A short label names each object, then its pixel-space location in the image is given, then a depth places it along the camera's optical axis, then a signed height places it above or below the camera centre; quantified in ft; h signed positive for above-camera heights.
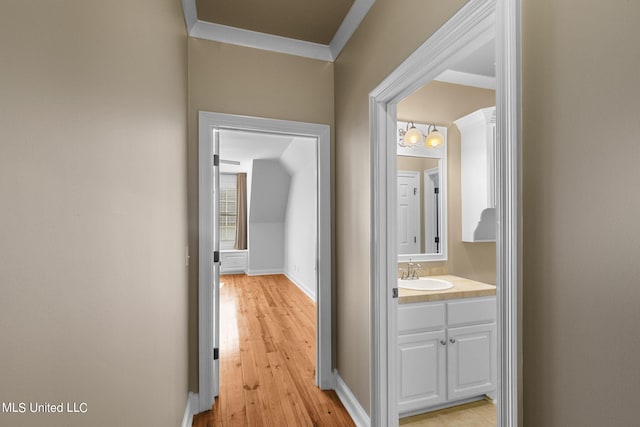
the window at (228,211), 25.03 +0.17
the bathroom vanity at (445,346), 6.81 -3.06
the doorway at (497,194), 3.01 +0.33
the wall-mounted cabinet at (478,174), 8.29 +1.09
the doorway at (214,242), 7.05 -0.70
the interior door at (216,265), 7.40 -1.28
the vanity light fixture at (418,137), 8.77 +2.20
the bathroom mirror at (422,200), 8.96 +0.40
